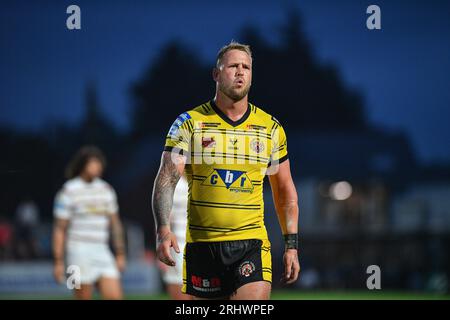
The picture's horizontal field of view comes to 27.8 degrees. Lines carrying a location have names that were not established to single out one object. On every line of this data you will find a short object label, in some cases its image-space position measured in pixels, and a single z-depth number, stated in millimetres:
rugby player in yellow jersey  7121
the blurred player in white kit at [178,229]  11461
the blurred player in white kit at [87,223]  12320
